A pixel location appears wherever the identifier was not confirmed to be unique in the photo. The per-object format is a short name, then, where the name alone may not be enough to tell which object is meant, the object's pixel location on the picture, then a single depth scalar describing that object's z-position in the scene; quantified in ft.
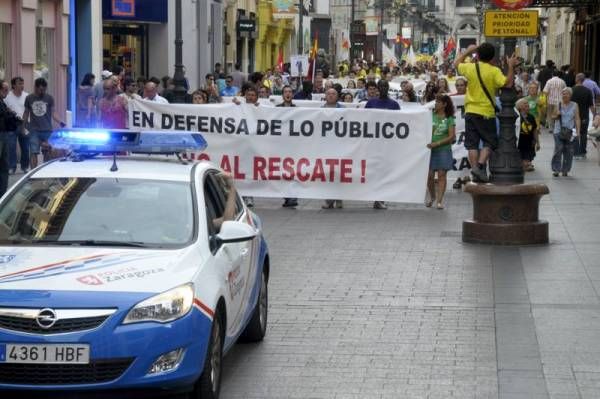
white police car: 21.50
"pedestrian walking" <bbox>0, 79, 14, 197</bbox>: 55.93
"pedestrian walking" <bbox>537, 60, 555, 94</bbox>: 123.63
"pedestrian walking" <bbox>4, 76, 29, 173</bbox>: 71.05
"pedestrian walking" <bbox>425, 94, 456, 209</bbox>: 58.65
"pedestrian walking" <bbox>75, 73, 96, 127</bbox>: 83.32
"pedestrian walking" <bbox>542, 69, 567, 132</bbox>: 95.50
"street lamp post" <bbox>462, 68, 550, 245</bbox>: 45.85
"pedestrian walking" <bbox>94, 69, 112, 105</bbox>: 81.61
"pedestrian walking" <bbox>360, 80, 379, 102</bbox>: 67.36
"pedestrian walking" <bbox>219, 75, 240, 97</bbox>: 90.58
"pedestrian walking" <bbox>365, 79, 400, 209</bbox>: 63.21
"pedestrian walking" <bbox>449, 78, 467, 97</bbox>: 73.05
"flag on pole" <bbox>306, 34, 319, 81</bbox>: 111.96
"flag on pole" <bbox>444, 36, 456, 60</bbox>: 203.62
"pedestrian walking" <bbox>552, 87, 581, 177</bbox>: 72.31
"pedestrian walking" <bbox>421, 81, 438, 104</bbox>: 70.38
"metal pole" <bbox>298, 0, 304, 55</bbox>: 168.23
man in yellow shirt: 47.93
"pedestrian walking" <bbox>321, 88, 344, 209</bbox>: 60.54
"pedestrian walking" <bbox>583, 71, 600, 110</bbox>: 97.25
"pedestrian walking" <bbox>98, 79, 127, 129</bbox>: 61.21
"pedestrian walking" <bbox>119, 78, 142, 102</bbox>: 61.11
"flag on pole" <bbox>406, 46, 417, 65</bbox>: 193.88
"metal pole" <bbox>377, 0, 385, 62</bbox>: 245.82
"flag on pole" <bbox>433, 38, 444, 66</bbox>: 273.48
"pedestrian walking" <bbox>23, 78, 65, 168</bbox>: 70.49
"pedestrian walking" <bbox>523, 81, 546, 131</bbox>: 78.28
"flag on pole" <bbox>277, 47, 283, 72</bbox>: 153.17
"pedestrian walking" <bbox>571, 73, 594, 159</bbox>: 86.38
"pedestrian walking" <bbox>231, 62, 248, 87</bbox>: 122.70
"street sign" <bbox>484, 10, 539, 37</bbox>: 47.75
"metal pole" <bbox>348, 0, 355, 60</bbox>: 233.80
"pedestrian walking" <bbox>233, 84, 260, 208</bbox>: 60.64
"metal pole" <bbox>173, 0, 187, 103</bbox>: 88.11
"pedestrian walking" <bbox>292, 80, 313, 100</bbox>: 76.33
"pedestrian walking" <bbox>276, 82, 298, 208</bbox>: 60.54
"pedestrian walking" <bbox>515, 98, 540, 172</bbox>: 71.36
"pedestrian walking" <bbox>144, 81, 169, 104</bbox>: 65.49
